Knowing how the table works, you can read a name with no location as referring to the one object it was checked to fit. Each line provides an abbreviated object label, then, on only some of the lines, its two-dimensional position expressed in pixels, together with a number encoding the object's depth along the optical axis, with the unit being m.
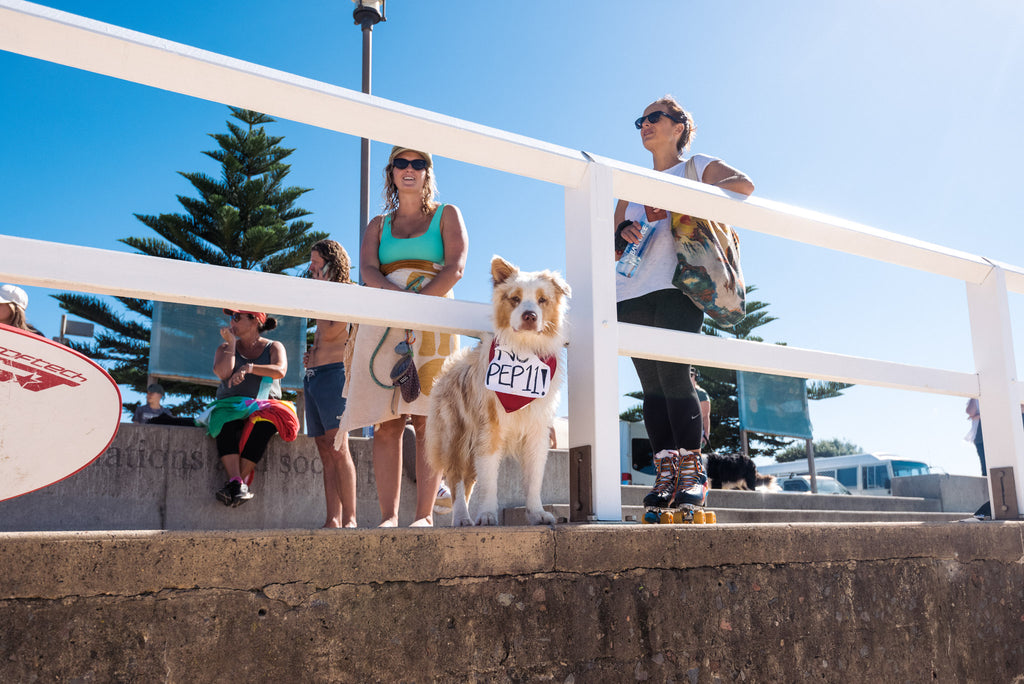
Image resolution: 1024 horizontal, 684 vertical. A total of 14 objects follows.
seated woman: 5.14
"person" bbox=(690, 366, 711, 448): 5.22
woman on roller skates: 3.06
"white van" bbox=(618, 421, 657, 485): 15.53
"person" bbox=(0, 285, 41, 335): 4.23
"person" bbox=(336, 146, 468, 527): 3.36
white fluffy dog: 2.52
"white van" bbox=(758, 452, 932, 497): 21.61
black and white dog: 13.88
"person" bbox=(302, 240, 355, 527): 4.18
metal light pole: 10.34
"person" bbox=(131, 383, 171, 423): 8.01
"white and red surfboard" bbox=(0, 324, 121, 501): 1.64
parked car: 19.52
